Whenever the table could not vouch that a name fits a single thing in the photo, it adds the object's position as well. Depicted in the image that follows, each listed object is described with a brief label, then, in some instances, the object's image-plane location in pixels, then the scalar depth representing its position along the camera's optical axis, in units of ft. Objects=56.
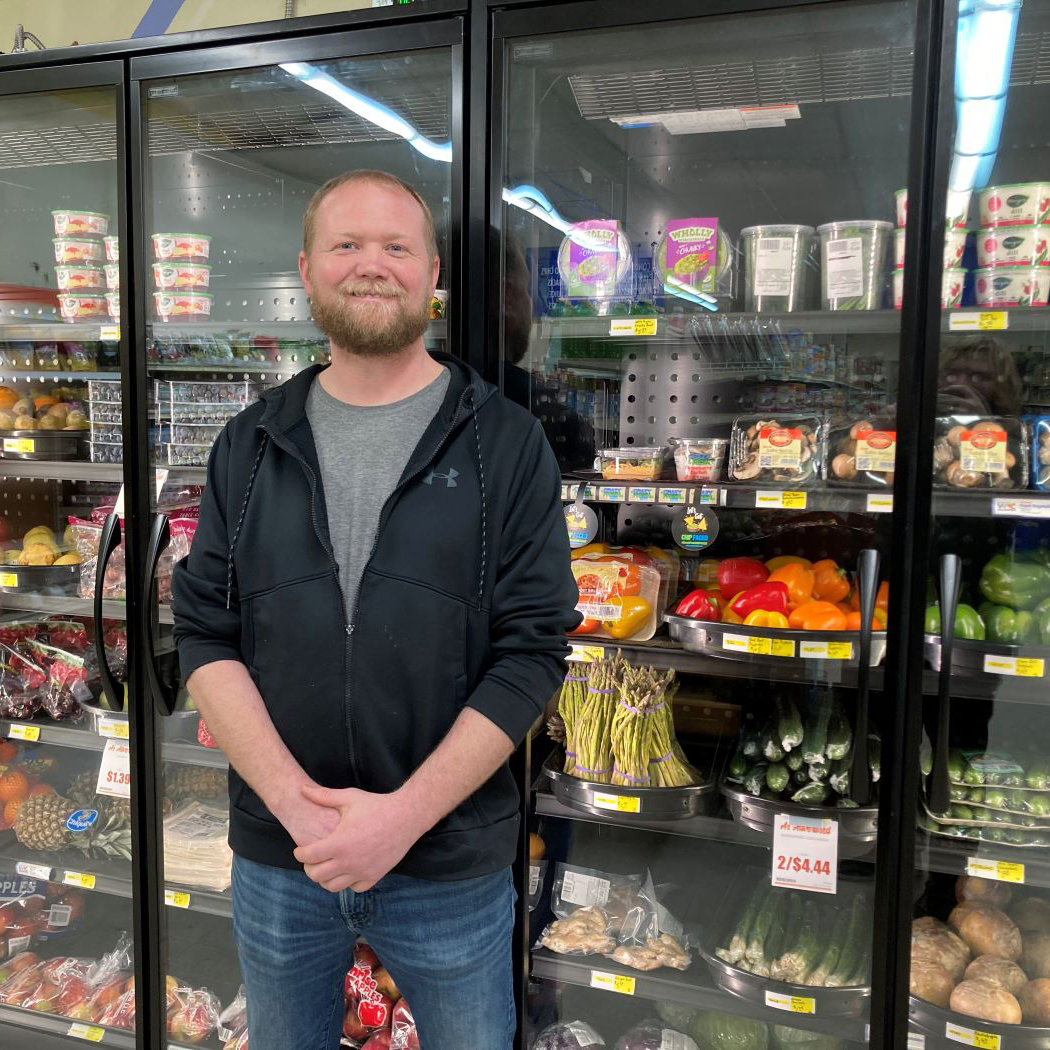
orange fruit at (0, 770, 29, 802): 8.51
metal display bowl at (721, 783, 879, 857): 5.81
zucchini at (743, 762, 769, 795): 6.19
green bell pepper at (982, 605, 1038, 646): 5.85
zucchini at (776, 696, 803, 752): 6.28
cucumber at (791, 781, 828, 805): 6.06
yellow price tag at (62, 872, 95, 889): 7.44
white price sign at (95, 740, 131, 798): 7.41
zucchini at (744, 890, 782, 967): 6.21
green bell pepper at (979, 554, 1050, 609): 5.97
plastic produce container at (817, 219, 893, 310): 5.89
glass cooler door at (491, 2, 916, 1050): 5.86
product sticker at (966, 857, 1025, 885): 5.47
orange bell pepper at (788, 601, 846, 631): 5.91
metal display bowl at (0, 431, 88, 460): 7.68
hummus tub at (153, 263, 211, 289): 7.25
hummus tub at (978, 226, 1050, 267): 5.55
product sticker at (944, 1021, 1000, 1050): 5.53
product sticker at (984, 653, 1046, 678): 5.33
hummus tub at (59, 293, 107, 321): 7.73
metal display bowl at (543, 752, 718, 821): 6.26
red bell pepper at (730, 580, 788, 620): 6.19
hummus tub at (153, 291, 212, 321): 7.30
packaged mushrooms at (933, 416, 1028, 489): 5.55
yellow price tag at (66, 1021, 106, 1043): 7.51
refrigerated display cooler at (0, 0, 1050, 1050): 5.55
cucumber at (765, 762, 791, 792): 6.14
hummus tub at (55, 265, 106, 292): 7.71
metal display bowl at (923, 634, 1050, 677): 5.49
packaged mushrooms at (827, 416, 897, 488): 5.66
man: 4.91
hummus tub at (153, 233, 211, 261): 7.21
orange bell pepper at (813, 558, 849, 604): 6.36
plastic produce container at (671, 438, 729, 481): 6.46
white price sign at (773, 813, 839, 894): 5.83
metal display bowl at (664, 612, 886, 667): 5.72
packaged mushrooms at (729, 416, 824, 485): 6.16
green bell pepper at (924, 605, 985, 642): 5.78
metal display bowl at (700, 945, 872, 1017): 5.81
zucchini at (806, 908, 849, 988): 5.99
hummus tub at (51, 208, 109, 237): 7.68
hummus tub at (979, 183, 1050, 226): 5.54
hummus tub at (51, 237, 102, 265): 7.68
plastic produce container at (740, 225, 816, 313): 6.15
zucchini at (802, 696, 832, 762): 6.22
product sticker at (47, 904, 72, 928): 8.51
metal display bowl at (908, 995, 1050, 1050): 5.50
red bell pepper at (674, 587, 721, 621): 6.31
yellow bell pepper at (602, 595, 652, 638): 6.53
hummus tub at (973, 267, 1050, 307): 5.59
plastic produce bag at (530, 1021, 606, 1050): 6.82
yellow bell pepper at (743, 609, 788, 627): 6.05
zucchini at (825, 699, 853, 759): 6.25
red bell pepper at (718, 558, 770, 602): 6.64
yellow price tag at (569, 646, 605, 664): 6.17
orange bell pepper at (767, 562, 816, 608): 6.28
